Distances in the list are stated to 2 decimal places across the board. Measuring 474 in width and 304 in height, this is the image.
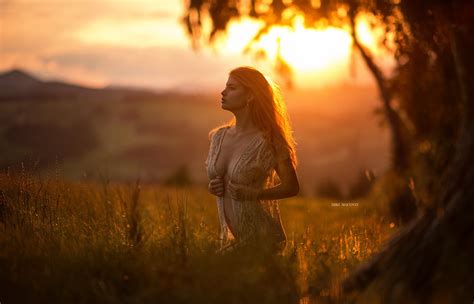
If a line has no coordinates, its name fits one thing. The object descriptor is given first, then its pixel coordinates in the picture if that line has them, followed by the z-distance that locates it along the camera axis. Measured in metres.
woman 5.41
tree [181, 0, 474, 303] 4.09
